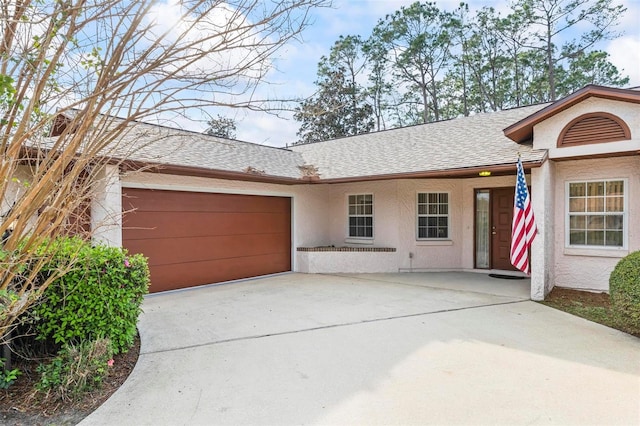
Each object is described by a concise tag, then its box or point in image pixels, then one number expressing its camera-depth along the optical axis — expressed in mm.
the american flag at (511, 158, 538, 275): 7027
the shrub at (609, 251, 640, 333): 4809
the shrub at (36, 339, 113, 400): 3379
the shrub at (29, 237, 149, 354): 3824
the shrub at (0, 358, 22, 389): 3377
